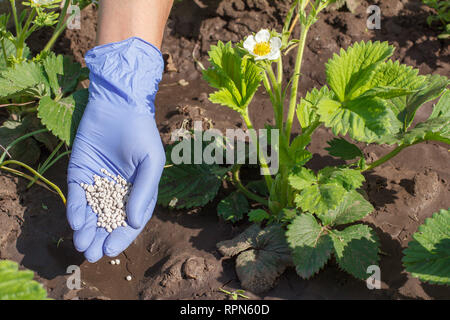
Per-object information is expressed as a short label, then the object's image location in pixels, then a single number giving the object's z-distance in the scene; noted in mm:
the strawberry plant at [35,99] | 851
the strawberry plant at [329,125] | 745
